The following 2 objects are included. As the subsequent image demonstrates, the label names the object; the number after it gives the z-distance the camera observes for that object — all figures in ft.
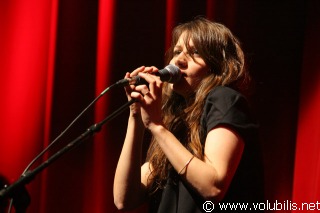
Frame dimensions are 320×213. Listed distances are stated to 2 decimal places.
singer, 16.87
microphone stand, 16.31
